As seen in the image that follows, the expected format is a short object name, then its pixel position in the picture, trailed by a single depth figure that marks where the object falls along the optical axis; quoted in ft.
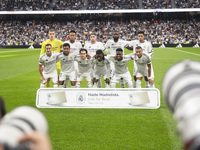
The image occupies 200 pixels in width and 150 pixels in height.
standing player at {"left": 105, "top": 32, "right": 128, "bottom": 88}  32.73
